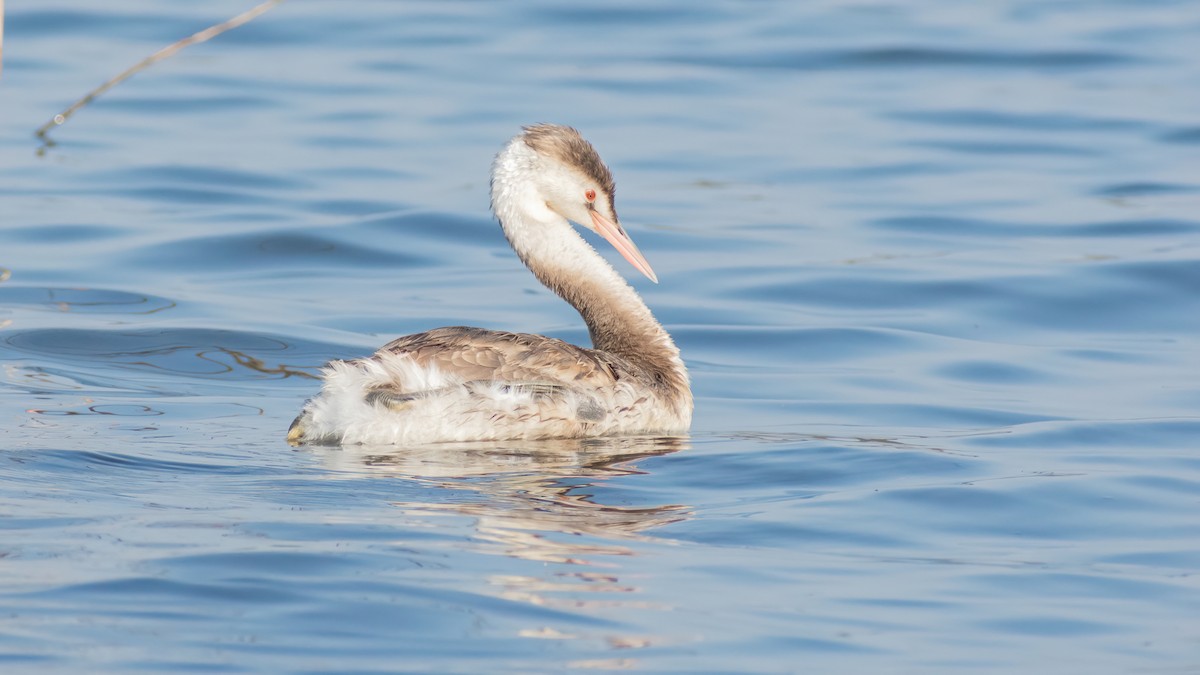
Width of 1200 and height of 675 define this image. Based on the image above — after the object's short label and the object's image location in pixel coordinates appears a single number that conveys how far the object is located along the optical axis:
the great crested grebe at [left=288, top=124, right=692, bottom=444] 15.35
